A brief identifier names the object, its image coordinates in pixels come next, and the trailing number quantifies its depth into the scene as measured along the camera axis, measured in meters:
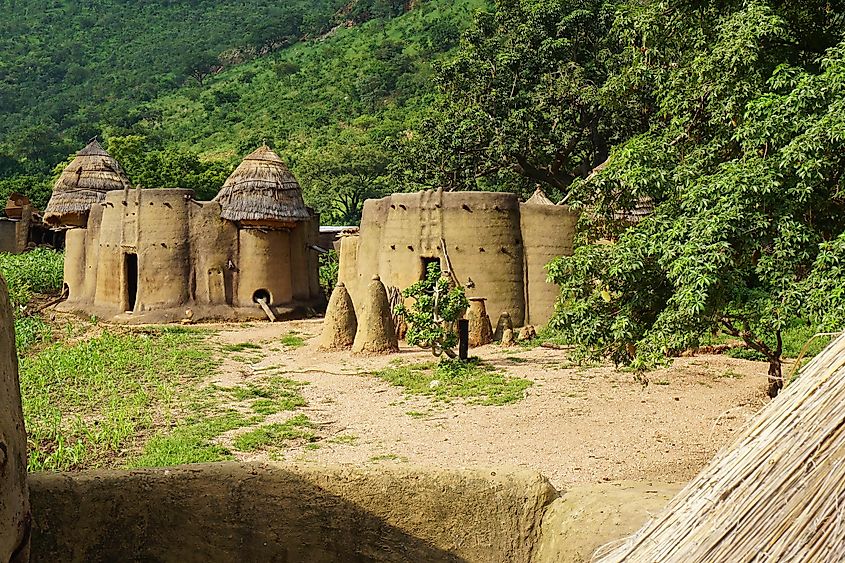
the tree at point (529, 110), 24.31
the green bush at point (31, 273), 23.02
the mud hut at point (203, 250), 20.36
